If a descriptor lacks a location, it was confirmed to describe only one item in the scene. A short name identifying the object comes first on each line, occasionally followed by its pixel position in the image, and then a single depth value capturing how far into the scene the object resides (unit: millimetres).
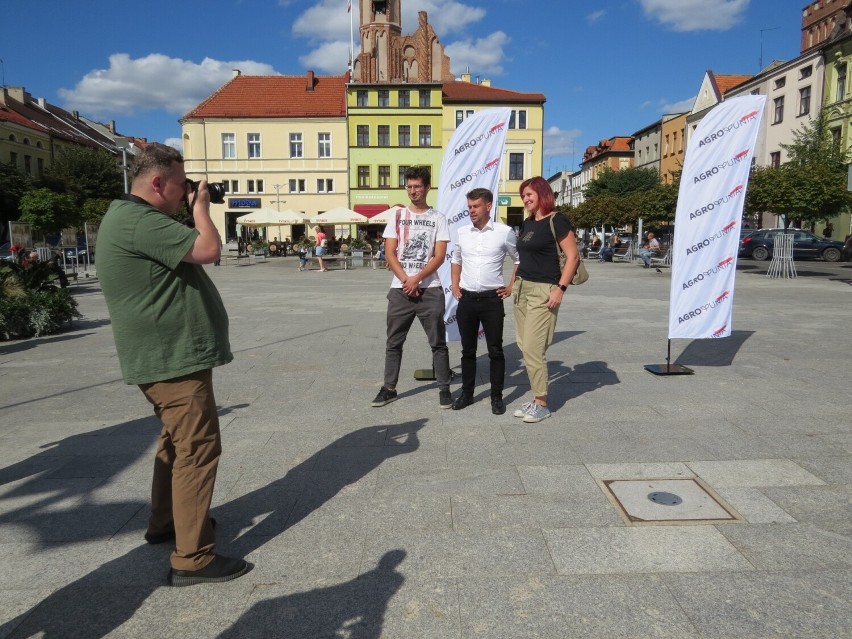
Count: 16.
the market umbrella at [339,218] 32062
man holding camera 2648
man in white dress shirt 5301
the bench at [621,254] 35559
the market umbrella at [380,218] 28922
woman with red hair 5109
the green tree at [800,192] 22359
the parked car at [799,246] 29484
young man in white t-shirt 5566
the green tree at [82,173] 50188
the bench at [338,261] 29344
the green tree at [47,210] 29266
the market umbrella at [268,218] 32125
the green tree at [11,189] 44625
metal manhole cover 3408
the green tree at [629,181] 61688
